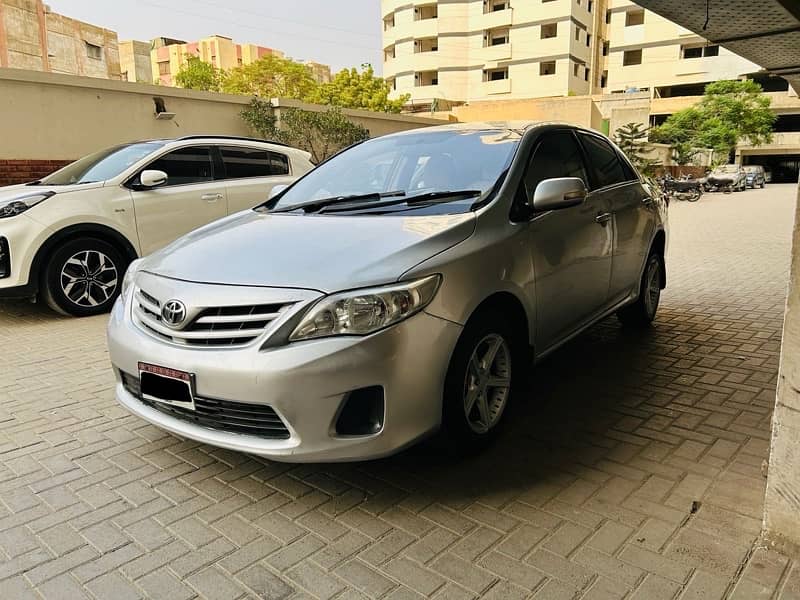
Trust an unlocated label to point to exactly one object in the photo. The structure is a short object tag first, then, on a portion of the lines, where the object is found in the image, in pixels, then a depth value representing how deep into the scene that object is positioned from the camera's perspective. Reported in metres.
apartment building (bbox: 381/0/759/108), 52.66
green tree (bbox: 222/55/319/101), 38.19
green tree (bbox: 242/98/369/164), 14.30
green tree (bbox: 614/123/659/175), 24.08
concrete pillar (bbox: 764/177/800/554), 2.27
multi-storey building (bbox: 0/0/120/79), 33.58
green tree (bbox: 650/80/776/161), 37.22
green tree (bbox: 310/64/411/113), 40.94
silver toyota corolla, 2.53
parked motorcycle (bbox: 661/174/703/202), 24.88
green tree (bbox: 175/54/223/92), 41.31
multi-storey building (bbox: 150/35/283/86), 75.75
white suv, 5.92
